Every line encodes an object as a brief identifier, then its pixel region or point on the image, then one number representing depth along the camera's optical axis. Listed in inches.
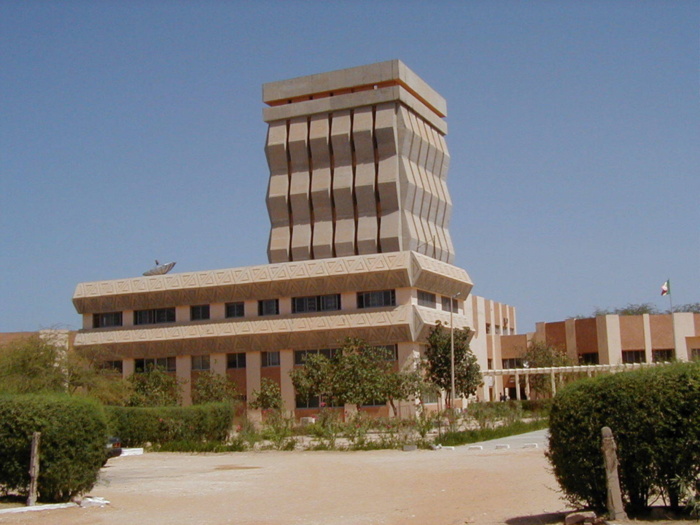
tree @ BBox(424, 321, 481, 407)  2411.4
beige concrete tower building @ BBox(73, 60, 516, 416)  2536.9
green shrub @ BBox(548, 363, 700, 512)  461.4
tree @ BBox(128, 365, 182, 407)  2456.9
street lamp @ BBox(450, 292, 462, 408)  2127.3
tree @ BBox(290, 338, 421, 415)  2186.3
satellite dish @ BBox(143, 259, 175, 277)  2979.8
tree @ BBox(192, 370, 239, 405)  2509.8
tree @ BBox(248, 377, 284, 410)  2420.0
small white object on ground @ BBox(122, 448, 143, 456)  1529.3
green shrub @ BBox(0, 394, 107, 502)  673.0
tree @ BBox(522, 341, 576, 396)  3149.6
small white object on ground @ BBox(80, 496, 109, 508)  683.4
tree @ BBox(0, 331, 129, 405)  1771.7
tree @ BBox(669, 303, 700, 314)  4965.6
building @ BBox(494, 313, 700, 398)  3053.6
